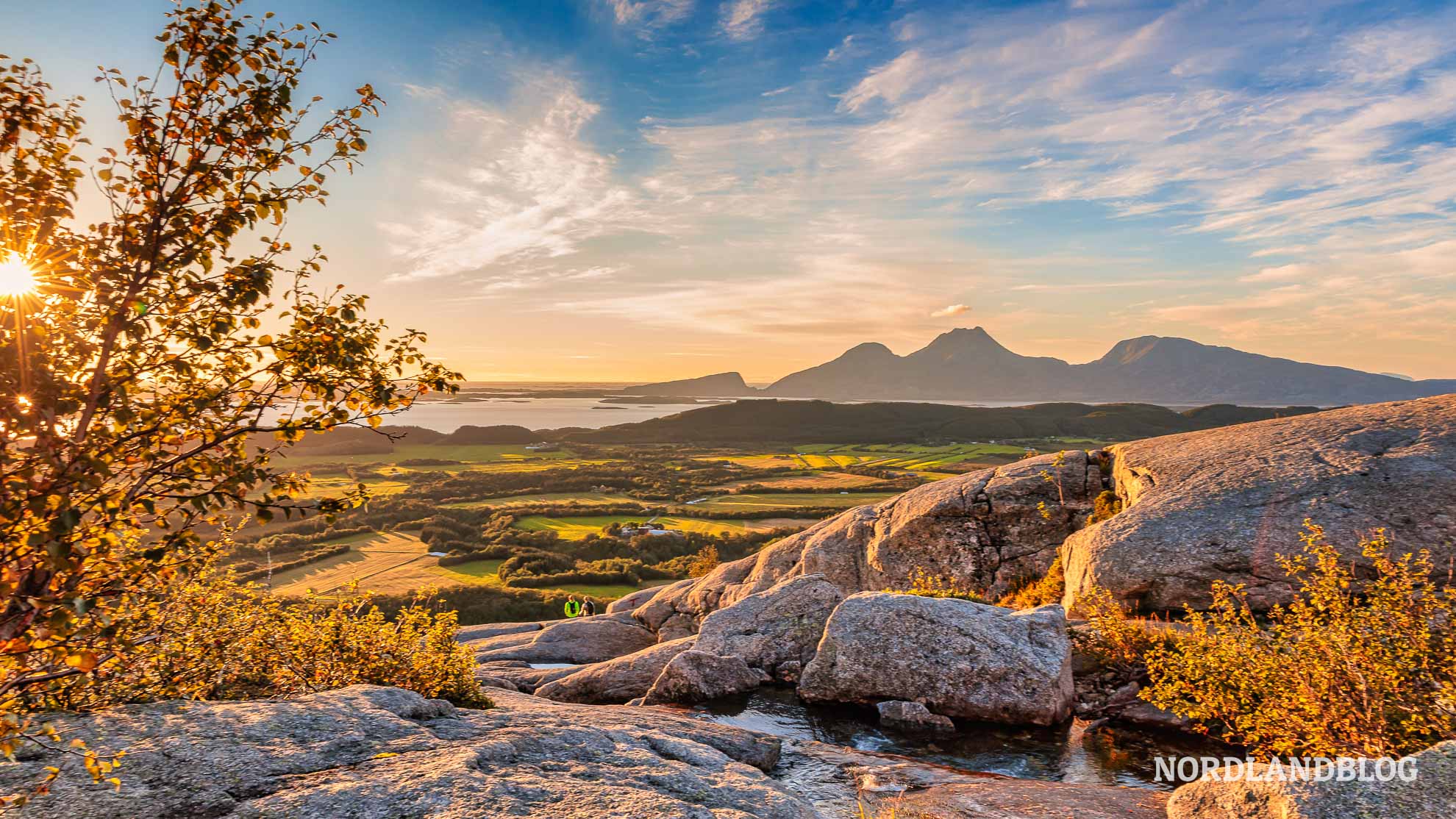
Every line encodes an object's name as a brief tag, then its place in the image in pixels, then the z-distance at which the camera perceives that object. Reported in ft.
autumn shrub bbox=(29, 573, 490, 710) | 26.37
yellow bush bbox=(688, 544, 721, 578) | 144.56
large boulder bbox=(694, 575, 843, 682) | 56.85
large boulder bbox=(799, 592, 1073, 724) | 44.32
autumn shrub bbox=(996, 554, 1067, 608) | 65.10
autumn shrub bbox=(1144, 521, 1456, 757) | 26.68
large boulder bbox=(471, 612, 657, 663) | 73.92
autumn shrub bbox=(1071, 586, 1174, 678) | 48.08
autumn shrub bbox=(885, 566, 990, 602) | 58.47
